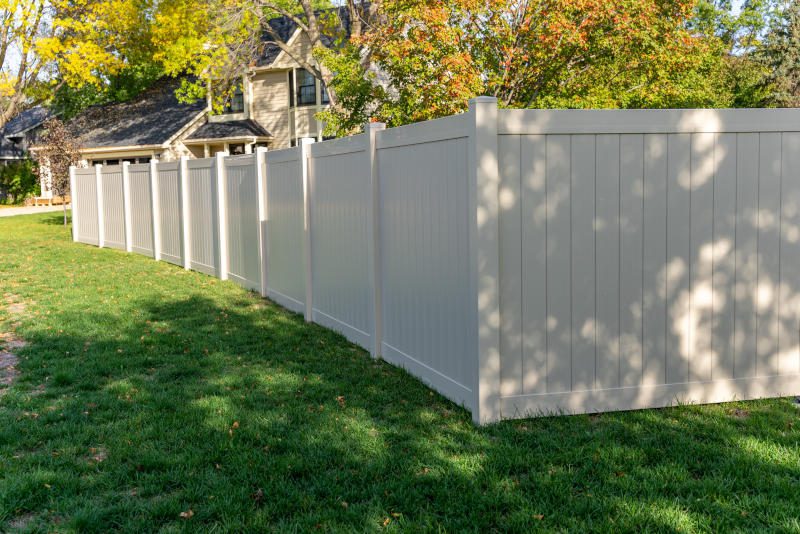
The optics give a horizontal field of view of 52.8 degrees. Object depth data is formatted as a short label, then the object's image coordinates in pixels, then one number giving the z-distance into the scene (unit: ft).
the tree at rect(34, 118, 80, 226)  86.63
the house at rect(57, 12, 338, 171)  106.11
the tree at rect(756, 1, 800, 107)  100.56
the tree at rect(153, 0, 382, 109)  82.94
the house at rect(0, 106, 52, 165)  144.56
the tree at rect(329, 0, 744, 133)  49.32
